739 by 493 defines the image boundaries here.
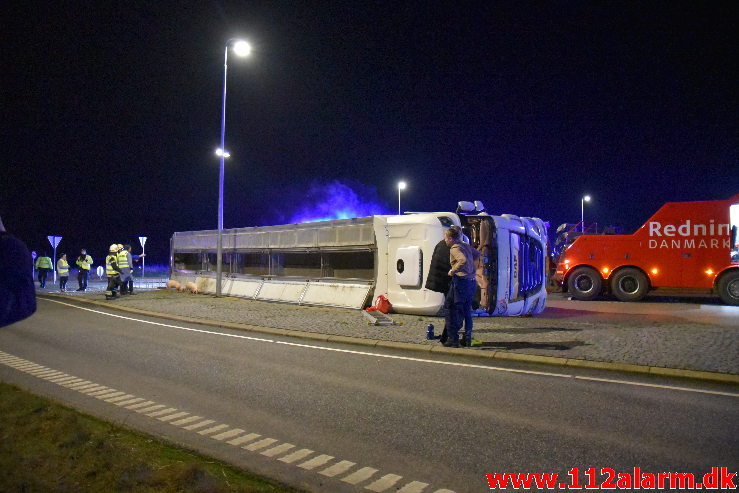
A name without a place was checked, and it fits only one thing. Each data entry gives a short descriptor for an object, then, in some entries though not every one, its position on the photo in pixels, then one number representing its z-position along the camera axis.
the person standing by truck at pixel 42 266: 24.20
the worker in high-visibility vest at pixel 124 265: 18.67
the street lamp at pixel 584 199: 39.58
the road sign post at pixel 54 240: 26.38
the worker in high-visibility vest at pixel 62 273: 22.70
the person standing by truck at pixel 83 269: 23.08
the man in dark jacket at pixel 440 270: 9.26
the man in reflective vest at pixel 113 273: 18.17
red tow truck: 16.06
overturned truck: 12.31
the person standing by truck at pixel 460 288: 8.67
